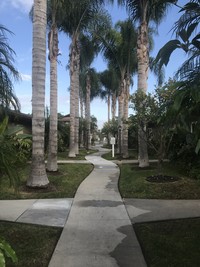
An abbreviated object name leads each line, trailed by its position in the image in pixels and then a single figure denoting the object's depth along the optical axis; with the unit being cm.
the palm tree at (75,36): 1235
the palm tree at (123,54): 1441
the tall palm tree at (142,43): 946
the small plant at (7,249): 119
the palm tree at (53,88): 881
